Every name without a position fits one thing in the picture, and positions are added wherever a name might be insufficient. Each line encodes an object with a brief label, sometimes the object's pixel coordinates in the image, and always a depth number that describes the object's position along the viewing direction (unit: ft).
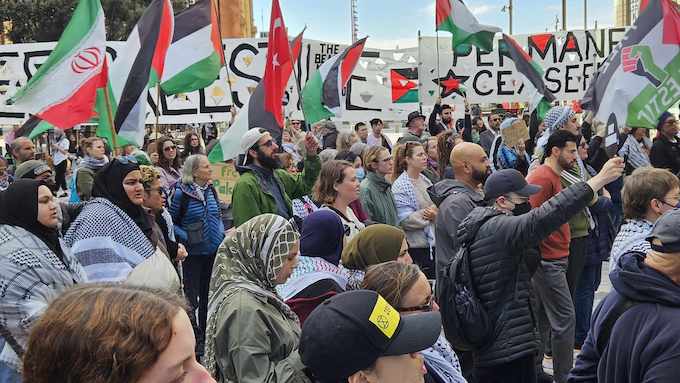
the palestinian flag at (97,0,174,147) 22.02
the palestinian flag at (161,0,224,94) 27.63
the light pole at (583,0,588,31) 147.84
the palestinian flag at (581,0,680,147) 21.15
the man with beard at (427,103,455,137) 35.53
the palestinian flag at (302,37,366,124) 34.24
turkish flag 24.59
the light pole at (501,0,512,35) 151.26
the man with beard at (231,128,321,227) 18.57
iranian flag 21.57
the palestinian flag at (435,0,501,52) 32.55
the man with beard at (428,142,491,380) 14.98
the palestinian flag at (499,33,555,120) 30.91
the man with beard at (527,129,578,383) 16.08
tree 94.79
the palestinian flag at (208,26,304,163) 23.12
